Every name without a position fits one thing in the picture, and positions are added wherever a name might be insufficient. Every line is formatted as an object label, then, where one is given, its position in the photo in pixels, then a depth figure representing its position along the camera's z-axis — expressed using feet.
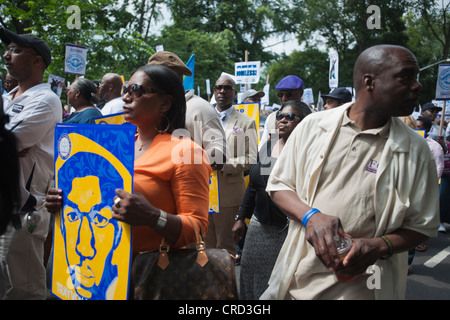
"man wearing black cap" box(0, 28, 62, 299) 9.84
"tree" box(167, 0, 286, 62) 126.21
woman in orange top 6.67
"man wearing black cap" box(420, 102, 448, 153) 34.78
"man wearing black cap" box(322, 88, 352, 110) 20.10
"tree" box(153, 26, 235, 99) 95.96
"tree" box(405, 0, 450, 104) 107.76
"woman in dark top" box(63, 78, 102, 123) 16.31
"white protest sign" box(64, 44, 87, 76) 28.50
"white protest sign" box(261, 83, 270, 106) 44.94
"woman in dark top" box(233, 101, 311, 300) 11.01
